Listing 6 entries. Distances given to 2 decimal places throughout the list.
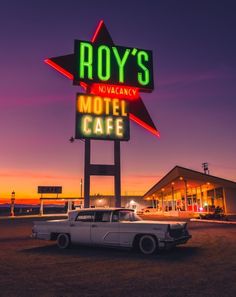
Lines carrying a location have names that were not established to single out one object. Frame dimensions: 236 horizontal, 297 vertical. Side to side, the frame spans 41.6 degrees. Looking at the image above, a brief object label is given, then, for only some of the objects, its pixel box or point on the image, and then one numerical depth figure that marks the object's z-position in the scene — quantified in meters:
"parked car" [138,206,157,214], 53.24
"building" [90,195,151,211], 79.38
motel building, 33.06
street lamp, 48.16
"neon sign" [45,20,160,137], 21.97
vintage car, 9.77
